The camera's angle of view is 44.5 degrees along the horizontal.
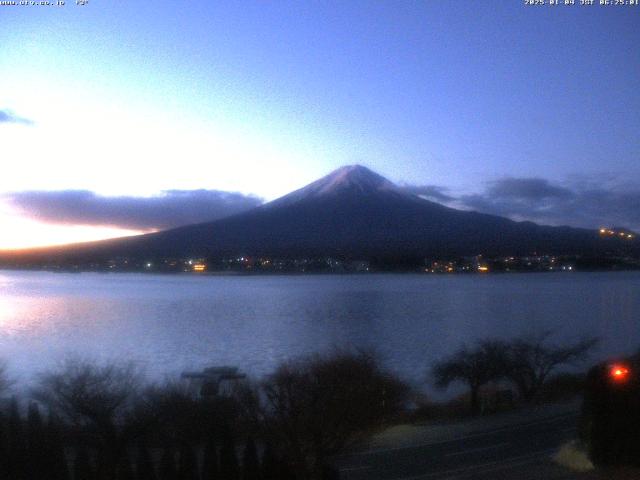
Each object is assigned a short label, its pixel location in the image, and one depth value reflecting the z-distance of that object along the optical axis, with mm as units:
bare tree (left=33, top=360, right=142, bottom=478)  8562
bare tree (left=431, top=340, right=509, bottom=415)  17156
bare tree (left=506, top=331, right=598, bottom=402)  17609
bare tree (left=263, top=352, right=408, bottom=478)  8883
